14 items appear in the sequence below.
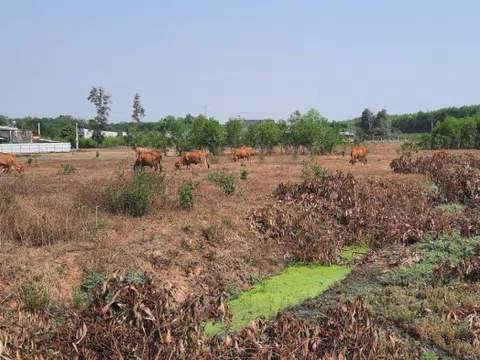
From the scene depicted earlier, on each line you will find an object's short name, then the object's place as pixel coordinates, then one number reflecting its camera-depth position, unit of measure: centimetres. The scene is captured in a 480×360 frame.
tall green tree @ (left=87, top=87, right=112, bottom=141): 8731
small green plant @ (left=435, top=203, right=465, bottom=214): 1413
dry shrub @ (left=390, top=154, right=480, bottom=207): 1578
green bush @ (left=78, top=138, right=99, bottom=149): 7725
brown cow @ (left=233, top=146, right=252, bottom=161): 3381
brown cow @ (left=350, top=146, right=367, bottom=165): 2819
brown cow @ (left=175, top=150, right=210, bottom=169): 2658
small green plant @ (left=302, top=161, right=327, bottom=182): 1768
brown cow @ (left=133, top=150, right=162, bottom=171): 2183
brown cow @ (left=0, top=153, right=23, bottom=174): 2161
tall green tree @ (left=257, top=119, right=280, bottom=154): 4781
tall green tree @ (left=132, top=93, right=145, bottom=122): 9977
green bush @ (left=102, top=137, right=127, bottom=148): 7793
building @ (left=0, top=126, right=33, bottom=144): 6988
